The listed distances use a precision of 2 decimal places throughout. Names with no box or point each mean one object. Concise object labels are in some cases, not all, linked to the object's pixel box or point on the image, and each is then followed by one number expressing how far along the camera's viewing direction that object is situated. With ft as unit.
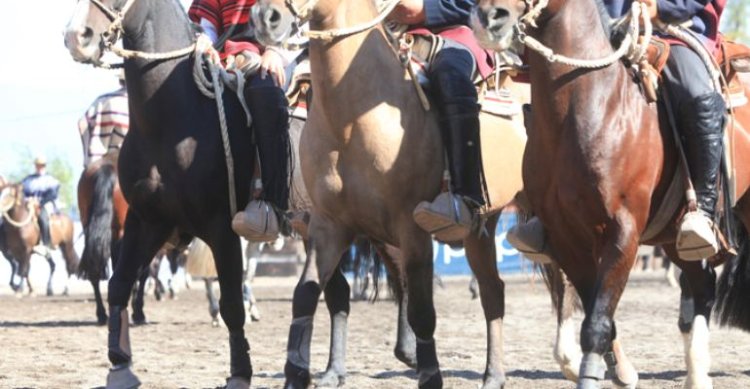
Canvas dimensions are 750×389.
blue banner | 229.86
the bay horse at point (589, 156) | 46.83
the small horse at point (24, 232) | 190.39
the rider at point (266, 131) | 56.49
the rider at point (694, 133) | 51.11
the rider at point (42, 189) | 194.70
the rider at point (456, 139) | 52.54
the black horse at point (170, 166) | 56.29
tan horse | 52.47
